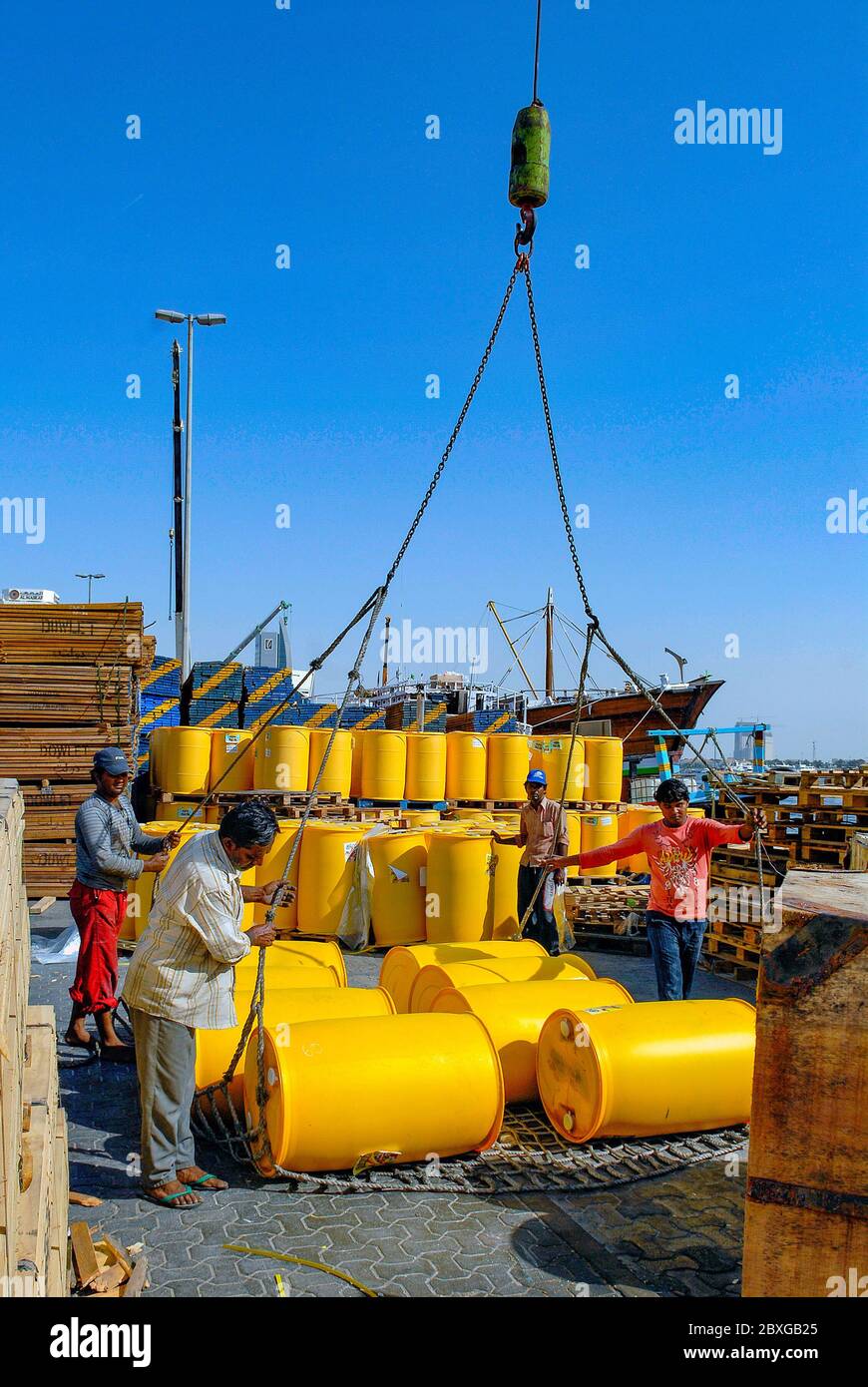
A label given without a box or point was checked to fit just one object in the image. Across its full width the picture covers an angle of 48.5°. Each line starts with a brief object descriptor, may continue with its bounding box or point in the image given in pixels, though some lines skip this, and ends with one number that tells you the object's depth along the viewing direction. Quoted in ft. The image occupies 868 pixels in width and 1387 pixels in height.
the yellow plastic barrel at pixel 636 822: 37.93
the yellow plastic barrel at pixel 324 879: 32.04
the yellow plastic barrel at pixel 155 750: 39.40
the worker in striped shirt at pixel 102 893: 20.71
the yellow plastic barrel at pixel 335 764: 38.29
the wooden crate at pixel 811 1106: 8.14
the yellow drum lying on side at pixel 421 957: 21.24
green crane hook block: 18.92
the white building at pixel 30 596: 58.90
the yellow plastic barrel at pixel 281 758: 37.60
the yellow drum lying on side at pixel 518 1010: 17.88
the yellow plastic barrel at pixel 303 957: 20.89
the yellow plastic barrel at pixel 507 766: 41.73
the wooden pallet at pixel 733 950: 28.58
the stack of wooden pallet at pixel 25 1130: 7.04
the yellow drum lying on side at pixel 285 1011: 17.28
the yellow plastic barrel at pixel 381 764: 39.68
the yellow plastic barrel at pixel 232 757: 39.04
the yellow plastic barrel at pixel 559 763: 41.04
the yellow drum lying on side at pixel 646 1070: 16.02
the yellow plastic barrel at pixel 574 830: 36.70
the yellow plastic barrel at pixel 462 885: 30.55
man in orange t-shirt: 19.94
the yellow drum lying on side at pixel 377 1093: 14.82
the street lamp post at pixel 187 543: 60.59
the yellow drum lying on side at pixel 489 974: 19.69
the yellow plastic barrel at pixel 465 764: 41.22
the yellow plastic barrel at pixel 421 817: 36.37
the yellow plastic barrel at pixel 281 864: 31.76
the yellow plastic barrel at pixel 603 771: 41.91
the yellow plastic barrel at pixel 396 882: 31.76
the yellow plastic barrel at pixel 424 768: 40.40
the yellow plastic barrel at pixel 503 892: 30.89
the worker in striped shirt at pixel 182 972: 14.64
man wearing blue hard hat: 26.73
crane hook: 19.85
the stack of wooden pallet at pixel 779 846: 29.37
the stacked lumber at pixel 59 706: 37.83
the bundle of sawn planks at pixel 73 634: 38.40
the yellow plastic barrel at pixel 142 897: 27.71
